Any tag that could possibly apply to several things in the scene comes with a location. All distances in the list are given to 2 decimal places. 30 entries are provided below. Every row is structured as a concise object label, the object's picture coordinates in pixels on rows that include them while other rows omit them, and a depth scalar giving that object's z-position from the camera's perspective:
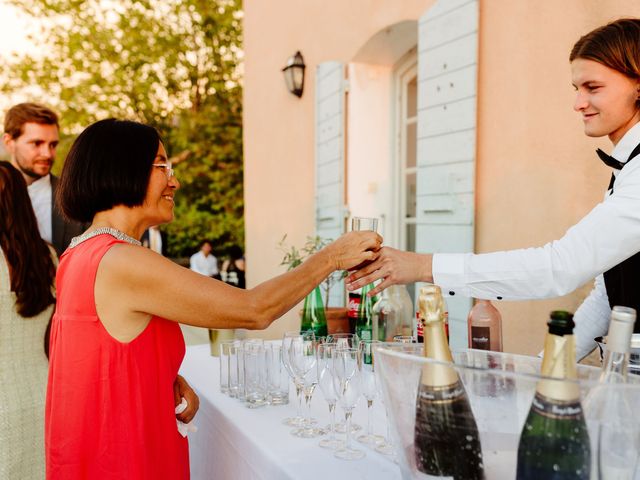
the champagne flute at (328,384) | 1.23
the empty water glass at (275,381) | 1.58
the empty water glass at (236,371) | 1.63
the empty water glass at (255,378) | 1.58
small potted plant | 2.16
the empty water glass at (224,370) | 1.71
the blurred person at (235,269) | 8.93
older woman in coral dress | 1.27
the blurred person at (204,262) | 10.09
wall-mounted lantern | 4.92
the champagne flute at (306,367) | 1.33
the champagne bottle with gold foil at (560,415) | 0.70
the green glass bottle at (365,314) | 1.93
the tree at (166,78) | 13.23
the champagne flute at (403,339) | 1.46
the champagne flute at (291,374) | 1.38
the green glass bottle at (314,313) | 2.11
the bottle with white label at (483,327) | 1.64
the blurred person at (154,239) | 10.93
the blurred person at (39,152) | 2.76
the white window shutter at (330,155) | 4.34
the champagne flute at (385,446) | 1.18
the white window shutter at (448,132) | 2.92
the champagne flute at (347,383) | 1.19
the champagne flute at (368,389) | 1.21
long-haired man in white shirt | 1.31
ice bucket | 0.70
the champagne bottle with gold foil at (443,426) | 0.78
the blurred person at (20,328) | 2.08
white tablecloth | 1.14
